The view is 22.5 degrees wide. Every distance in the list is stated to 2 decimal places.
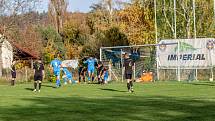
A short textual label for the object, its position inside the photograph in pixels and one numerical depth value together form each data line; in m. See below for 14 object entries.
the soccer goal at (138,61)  42.94
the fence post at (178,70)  41.14
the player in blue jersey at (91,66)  40.25
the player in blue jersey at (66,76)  40.49
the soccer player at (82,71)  41.72
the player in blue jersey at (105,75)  38.15
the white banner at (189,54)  40.81
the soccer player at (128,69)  26.75
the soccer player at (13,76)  41.32
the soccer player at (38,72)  30.06
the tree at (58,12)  74.50
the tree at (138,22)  61.55
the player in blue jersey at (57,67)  33.82
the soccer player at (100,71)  38.19
